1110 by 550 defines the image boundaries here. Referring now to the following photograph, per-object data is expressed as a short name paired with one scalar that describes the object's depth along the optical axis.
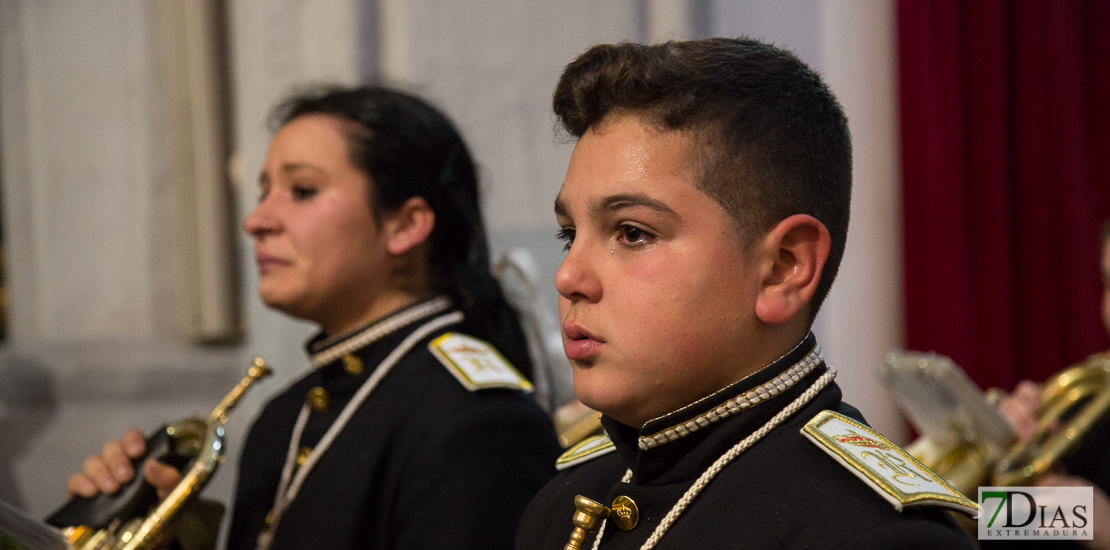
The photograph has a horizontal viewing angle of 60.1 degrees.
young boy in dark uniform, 0.81
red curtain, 2.61
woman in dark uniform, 1.32
